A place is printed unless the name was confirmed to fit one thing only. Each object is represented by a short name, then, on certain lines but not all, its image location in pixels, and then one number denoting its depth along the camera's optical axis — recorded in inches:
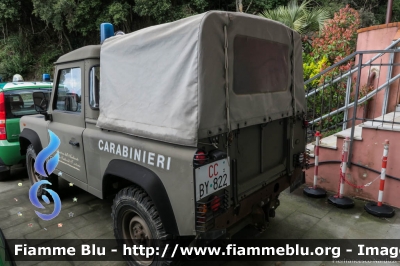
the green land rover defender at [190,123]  83.2
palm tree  357.1
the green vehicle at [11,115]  194.1
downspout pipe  275.3
